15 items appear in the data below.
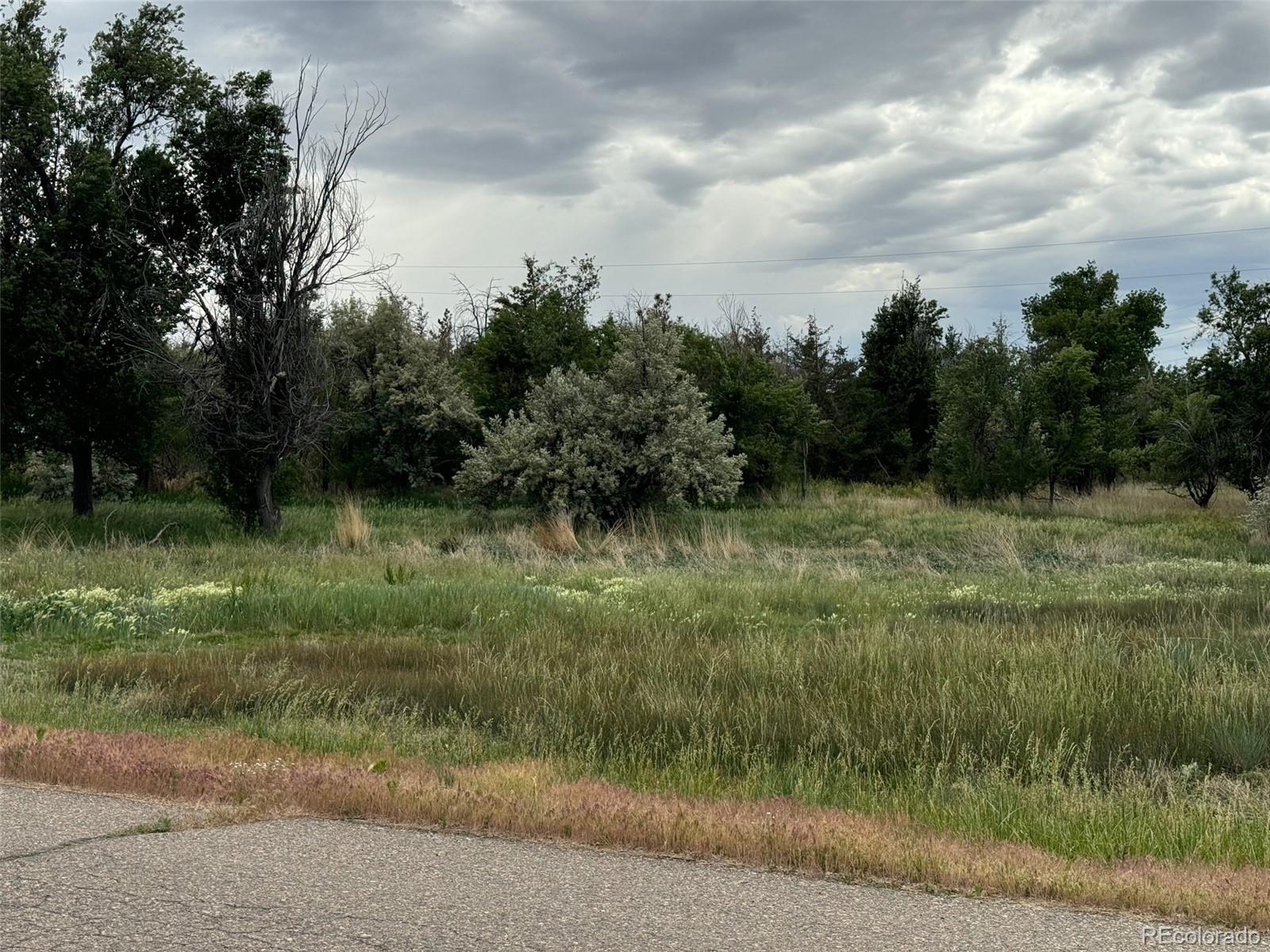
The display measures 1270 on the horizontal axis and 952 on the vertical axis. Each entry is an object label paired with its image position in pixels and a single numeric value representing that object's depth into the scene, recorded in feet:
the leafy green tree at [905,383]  178.60
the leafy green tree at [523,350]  142.92
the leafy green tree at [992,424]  128.16
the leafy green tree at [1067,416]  131.64
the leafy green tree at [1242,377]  119.34
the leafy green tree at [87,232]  88.89
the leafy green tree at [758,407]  139.85
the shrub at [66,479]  127.75
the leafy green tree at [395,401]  136.36
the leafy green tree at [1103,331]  154.51
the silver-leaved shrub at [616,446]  104.99
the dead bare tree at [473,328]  215.92
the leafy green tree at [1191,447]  121.39
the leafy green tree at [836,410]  178.81
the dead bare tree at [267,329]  89.10
